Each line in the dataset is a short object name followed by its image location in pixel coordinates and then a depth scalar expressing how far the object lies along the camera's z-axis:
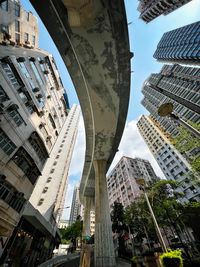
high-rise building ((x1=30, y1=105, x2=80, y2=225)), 21.70
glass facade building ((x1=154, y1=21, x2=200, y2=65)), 36.29
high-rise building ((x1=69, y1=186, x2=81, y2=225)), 93.09
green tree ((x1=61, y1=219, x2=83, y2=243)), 27.13
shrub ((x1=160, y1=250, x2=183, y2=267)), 5.46
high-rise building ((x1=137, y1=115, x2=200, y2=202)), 33.77
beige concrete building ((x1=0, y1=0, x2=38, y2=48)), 10.93
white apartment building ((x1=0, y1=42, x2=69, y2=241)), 9.72
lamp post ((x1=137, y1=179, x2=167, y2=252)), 6.22
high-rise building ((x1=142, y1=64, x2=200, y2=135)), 40.74
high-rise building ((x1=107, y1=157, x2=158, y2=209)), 38.27
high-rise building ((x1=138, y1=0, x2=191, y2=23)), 41.90
